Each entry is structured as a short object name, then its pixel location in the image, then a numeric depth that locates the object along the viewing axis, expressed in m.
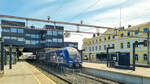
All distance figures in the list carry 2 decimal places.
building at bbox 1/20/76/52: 54.28
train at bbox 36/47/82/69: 17.58
